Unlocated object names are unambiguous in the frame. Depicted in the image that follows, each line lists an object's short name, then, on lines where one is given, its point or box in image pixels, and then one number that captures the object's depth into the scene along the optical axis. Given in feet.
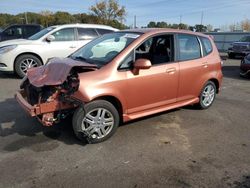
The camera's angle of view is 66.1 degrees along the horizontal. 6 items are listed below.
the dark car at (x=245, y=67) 24.01
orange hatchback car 9.16
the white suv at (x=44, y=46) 19.98
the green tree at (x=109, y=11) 129.00
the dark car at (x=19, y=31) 34.82
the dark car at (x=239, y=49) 41.80
